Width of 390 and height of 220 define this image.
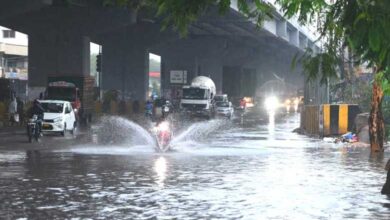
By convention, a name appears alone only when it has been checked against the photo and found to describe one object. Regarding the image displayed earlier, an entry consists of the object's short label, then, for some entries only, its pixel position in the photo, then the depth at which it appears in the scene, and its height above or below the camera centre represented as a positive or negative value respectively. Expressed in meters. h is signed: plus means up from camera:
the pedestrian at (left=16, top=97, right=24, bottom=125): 45.84 -0.12
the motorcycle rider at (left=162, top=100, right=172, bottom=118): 66.06 +0.47
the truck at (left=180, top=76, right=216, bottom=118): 66.25 +0.78
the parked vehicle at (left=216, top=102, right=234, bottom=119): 69.01 +0.07
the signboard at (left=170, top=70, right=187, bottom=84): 97.00 +3.99
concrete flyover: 57.16 +6.38
